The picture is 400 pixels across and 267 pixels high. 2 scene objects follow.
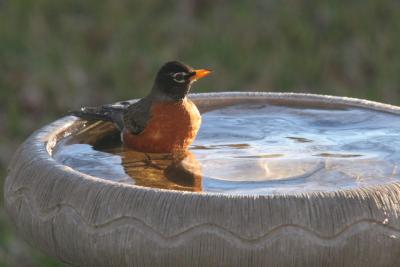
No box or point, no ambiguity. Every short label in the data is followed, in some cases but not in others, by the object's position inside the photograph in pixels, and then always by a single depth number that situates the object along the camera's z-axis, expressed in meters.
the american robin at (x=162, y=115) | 7.44
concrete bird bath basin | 5.46
